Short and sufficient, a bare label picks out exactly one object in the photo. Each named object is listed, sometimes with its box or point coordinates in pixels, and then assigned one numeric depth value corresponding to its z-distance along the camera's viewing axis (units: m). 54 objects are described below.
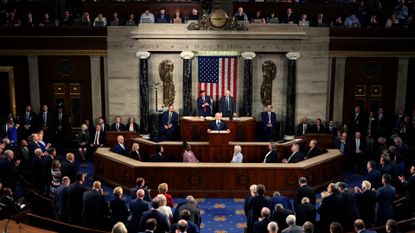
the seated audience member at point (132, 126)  17.95
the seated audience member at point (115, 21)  18.94
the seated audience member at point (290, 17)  19.14
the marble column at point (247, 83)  18.38
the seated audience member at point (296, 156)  14.28
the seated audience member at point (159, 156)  14.33
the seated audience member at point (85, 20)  18.70
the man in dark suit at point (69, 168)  12.07
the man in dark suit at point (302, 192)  10.48
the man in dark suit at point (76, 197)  10.53
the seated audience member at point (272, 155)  14.34
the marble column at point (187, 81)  18.30
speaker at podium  15.24
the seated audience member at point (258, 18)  18.47
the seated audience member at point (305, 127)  17.97
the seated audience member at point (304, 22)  18.78
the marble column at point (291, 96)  18.59
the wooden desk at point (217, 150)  15.33
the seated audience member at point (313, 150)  14.76
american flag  18.58
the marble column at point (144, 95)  18.44
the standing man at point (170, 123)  17.58
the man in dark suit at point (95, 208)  10.12
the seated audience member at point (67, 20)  18.95
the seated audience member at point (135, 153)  14.55
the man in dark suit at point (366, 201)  10.38
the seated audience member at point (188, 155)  14.52
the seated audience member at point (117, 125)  17.67
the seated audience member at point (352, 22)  19.03
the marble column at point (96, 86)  18.91
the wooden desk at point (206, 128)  17.12
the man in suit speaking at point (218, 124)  15.93
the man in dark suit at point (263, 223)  9.07
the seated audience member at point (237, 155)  14.28
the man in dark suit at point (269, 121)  18.02
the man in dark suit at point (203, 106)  17.78
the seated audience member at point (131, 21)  18.73
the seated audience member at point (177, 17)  18.41
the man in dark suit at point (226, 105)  17.86
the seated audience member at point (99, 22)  18.74
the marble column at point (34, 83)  18.88
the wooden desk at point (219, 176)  13.70
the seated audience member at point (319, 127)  17.61
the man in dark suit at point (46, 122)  18.17
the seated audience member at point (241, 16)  18.67
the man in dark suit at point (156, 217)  8.98
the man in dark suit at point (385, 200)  10.40
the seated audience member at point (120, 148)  15.04
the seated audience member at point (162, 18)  18.69
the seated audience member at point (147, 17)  18.80
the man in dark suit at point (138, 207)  9.70
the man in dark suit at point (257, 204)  10.02
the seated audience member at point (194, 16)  18.95
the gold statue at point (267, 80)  18.78
